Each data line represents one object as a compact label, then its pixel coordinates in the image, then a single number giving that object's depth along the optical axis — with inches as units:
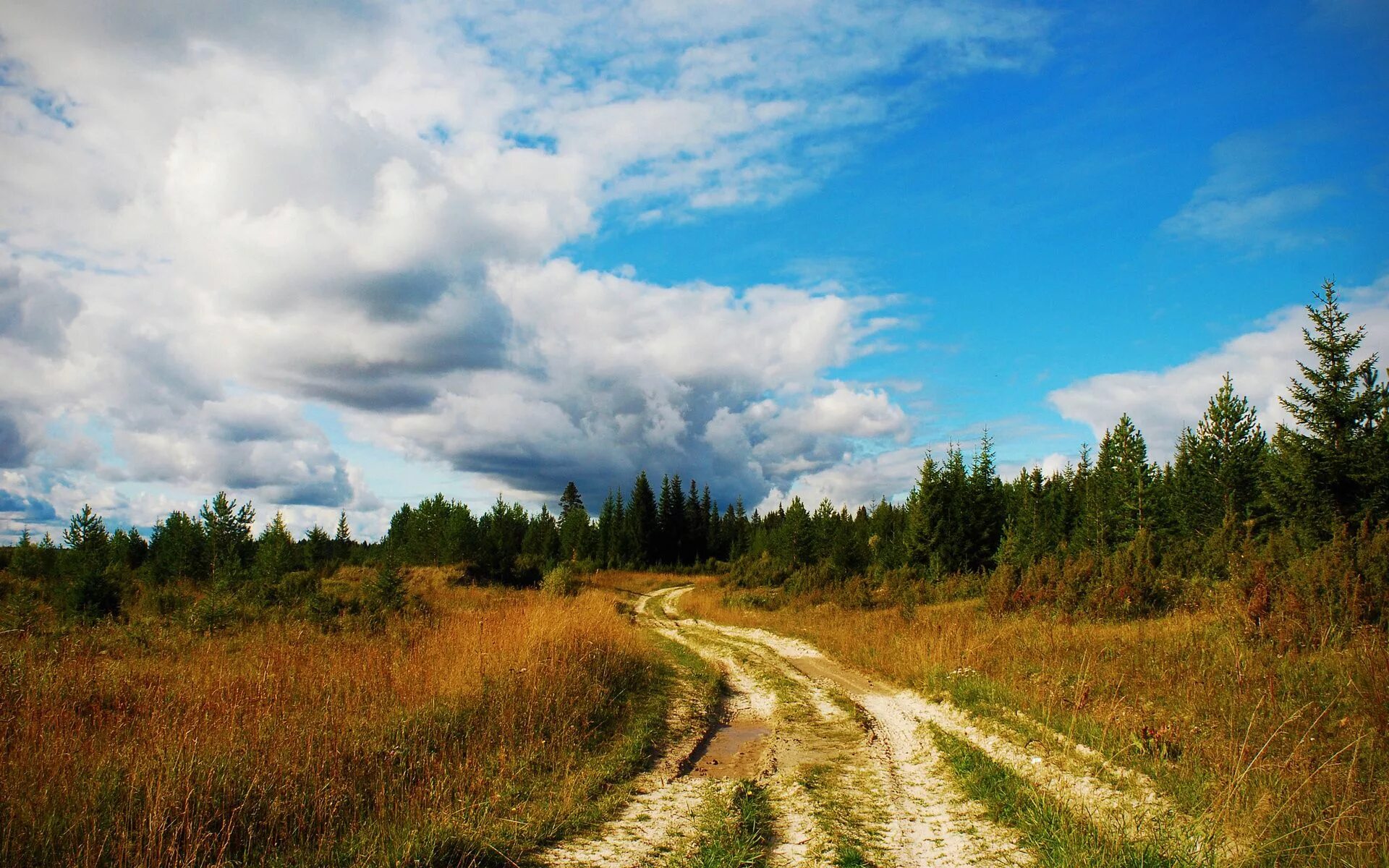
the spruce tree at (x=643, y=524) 3213.6
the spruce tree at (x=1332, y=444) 1130.0
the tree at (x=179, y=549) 1215.7
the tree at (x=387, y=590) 743.1
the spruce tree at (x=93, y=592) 607.2
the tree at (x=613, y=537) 3223.4
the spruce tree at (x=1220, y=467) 1675.7
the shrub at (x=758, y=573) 1644.9
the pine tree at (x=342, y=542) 2190.3
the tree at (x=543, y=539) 3571.6
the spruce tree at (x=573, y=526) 3555.6
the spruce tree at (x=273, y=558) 719.7
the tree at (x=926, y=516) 1644.9
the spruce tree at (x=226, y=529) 1405.0
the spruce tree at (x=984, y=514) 1791.3
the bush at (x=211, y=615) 570.3
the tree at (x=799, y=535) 2448.3
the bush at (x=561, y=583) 1228.5
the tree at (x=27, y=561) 864.9
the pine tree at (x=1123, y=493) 1831.9
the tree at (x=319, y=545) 1678.2
